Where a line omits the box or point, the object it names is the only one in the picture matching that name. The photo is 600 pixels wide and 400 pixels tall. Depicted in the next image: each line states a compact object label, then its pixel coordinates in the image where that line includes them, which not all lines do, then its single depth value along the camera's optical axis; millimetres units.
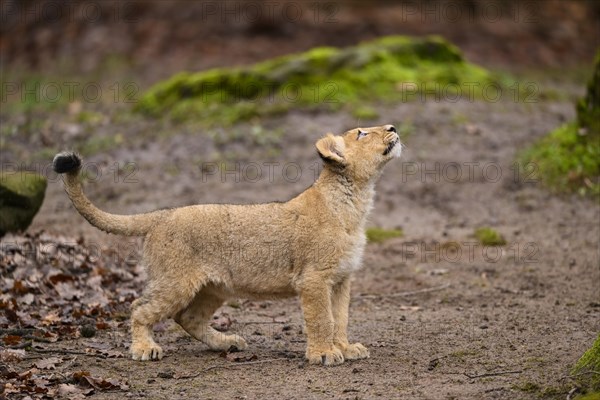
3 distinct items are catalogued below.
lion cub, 17281
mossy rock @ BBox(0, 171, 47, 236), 23422
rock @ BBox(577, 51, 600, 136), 30781
